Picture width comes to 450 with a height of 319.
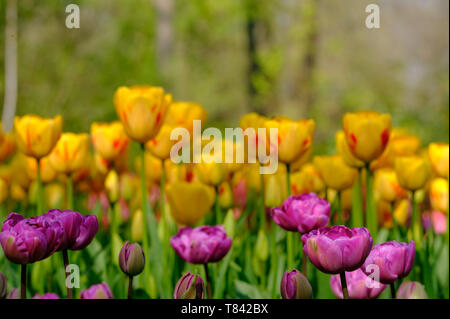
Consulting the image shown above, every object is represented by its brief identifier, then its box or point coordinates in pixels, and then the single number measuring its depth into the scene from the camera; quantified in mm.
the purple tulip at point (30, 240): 1288
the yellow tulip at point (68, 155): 1661
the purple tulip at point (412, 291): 1408
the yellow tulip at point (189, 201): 1616
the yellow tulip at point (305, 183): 1666
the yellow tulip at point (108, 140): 1730
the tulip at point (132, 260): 1341
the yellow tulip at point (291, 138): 1499
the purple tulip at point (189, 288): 1315
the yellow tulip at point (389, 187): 1725
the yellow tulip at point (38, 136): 1526
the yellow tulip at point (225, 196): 1757
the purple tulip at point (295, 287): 1298
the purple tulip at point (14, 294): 1436
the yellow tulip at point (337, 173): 1618
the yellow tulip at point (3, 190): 1679
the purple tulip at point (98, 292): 1420
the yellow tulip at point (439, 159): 1663
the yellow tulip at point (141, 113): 1500
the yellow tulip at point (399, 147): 1725
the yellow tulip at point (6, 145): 1748
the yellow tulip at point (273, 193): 1595
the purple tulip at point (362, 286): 1369
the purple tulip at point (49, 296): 1413
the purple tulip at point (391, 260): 1303
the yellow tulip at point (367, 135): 1473
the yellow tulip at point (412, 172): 1596
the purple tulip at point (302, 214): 1401
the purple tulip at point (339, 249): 1268
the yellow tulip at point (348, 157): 1547
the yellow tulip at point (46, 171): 1745
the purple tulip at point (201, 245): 1429
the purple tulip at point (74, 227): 1305
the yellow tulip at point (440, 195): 1755
